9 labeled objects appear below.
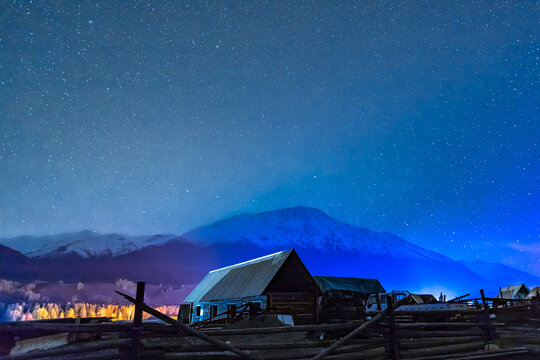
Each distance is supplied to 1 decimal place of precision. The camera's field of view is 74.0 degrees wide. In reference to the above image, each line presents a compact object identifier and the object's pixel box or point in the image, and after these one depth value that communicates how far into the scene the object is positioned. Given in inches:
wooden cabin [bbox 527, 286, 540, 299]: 2068.8
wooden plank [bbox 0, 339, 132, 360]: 261.6
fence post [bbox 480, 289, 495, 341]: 468.7
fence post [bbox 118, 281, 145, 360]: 289.7
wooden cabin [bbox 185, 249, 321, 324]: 991.6
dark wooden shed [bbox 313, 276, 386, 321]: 1578.5
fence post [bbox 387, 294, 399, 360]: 366.6
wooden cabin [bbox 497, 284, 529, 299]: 2290.2
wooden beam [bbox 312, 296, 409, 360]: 324.2
